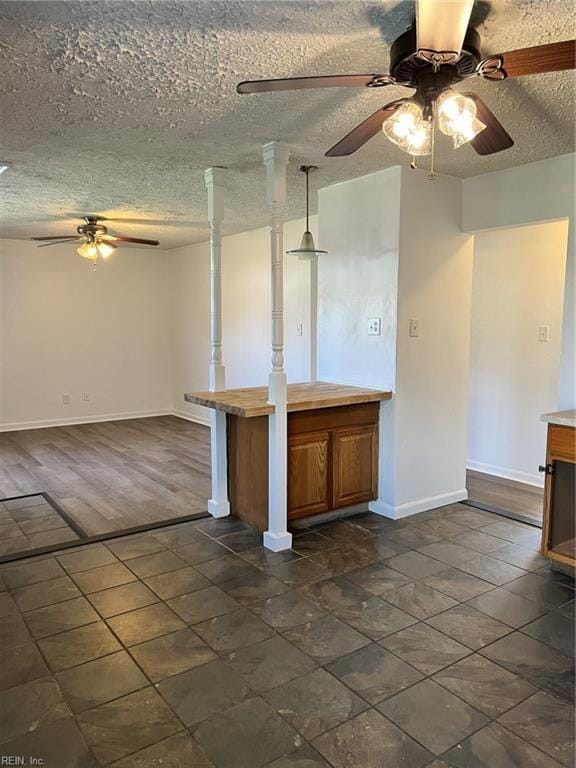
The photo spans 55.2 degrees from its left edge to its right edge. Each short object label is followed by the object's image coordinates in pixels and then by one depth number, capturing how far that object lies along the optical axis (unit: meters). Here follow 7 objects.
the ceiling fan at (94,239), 5.23
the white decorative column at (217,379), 3.65
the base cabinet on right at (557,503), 2.88
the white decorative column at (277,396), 3.13
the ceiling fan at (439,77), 1.44
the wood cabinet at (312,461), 3.44
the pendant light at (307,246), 3.67
